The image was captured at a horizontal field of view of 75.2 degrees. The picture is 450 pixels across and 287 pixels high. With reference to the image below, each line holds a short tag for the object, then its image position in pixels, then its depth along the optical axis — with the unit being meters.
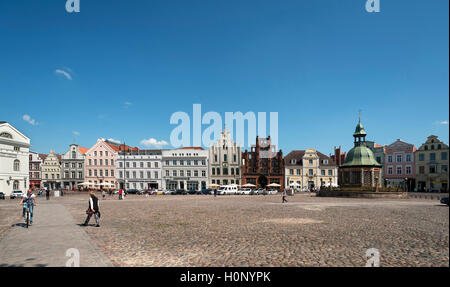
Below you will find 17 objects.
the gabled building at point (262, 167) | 78.19
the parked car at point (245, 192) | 61.00
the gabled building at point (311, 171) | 78.56
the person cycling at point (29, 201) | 14.86
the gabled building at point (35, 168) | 87.31
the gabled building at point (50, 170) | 86.31
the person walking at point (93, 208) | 14.56
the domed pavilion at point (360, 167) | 47.41
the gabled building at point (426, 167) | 67.47
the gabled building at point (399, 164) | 74.19
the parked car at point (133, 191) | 68.49
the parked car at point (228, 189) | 62.16
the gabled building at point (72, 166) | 84.06
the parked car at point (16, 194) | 46.19
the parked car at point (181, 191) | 65.79
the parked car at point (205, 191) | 65.94
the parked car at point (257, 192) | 62.66
